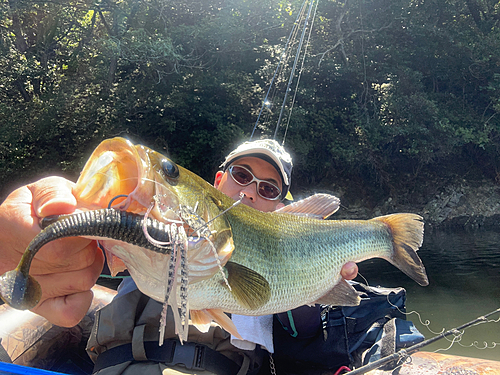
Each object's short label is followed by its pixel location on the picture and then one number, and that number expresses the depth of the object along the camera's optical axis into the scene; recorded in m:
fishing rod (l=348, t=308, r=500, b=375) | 0.70
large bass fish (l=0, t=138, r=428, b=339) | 0.42
